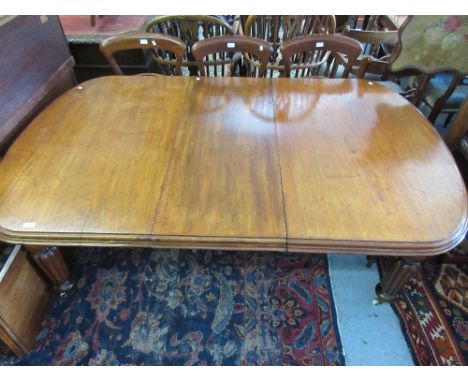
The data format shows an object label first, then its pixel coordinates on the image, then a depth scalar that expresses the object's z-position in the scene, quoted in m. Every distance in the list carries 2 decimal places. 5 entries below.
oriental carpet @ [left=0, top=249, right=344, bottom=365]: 1.23
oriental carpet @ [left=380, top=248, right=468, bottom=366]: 1.24
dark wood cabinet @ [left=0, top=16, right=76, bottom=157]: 1.22
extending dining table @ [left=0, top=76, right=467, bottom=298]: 0.88
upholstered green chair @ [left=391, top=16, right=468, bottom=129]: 1.63
